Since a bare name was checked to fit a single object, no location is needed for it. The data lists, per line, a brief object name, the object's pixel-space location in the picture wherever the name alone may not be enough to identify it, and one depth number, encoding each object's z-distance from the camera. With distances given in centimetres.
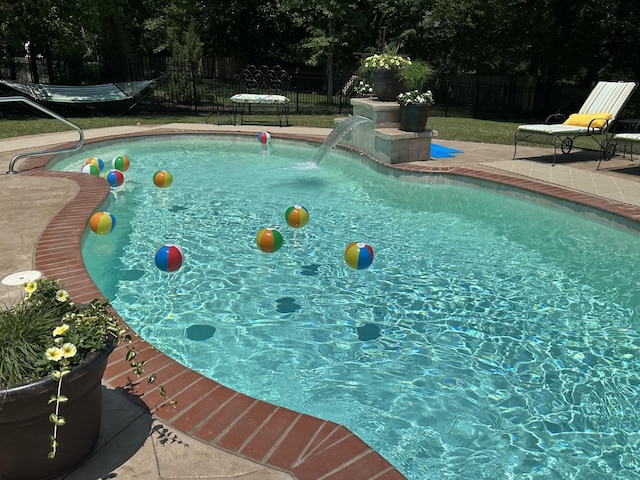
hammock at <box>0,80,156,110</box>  1644
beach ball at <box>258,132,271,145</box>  1363
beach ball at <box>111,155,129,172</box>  1014
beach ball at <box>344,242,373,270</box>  554
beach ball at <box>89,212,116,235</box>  637
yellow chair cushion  1074
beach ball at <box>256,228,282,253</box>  590
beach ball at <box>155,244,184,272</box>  530
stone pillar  1072
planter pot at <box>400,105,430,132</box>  1070
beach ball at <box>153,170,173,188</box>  911
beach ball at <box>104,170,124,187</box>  887
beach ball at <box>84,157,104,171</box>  976
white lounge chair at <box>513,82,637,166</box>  1059
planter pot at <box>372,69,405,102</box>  1152
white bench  1582
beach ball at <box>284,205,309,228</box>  676
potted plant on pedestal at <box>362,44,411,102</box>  1148
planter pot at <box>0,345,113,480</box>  207
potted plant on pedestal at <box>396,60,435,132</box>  1072
